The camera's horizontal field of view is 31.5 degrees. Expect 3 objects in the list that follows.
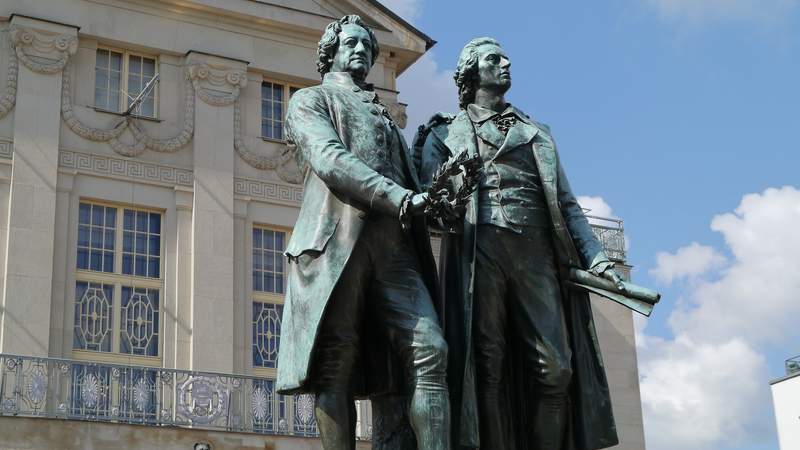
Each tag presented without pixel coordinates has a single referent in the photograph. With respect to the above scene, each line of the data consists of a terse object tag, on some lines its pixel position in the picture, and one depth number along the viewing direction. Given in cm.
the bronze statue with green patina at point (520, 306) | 592
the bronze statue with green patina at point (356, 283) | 564
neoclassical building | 2197
